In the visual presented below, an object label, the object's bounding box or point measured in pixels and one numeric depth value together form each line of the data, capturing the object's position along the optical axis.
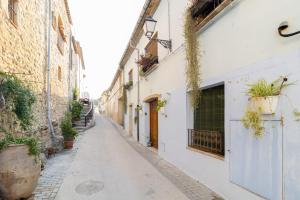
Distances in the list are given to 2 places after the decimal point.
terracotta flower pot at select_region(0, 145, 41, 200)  3.73
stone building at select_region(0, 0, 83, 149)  4.70
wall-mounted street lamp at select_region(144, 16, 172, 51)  7.13
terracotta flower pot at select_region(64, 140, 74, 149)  9.52
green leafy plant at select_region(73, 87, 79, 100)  18.33
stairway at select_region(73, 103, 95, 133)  16.18
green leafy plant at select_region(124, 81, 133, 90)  14.43
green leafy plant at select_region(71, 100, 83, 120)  15.98
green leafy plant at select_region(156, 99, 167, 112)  7.44
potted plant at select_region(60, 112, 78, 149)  9.53
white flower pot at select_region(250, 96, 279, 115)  3.06
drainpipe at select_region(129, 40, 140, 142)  12.06
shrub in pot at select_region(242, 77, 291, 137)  3.07
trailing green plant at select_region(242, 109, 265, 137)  3.33
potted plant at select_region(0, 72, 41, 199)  3.76
